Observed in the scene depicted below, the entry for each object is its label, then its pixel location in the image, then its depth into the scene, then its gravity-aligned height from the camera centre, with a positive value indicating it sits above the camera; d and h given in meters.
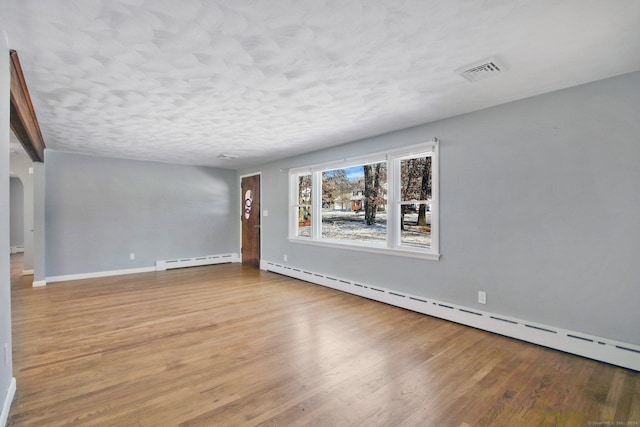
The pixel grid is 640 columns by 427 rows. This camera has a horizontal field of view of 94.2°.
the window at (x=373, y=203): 3.74 +0.15
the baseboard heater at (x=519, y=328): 2.39 -1.13
